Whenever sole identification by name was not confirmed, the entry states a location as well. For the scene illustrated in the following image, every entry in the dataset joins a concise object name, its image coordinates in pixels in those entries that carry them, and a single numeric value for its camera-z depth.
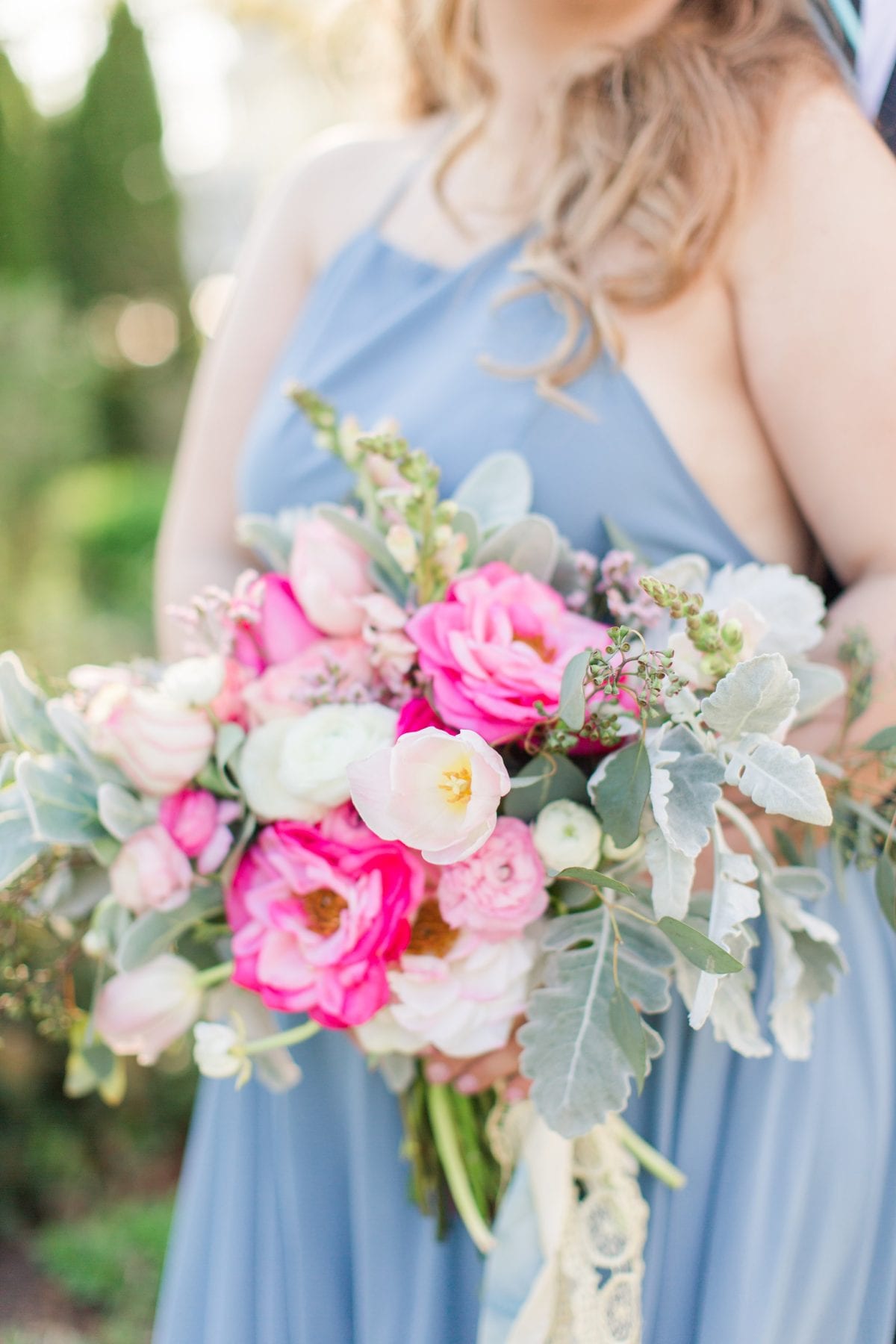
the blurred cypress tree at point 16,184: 7.85
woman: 1.22
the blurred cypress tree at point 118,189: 8.65
